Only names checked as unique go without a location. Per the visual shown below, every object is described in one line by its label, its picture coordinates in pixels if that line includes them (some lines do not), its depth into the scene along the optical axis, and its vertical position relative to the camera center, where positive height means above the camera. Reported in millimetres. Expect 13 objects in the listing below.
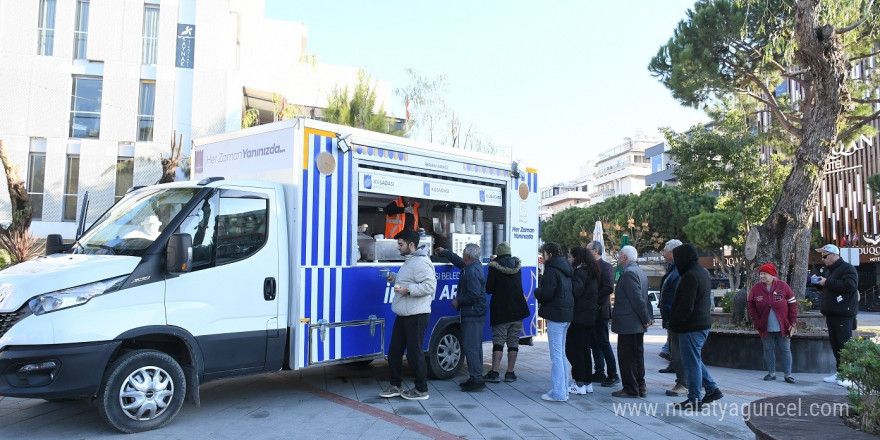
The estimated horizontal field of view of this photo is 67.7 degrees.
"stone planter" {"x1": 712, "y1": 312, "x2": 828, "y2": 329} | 12231 -978
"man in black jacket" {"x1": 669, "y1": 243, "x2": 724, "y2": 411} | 6871 -523
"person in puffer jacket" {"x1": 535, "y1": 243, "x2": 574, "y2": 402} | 7379 -565
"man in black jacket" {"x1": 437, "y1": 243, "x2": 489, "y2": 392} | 7789 -527
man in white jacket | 7082 -488
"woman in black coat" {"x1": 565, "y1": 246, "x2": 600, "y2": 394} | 7824 -582
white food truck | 5309 -148
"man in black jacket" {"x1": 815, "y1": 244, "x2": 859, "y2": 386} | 8602 -414
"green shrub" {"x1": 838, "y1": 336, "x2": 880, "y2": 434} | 4477 -800
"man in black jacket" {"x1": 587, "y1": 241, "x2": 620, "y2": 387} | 8305 -838
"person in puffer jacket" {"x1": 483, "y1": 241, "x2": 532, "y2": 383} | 8219 -437
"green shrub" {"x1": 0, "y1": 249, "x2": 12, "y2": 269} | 14422 +3
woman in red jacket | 9125 -639
